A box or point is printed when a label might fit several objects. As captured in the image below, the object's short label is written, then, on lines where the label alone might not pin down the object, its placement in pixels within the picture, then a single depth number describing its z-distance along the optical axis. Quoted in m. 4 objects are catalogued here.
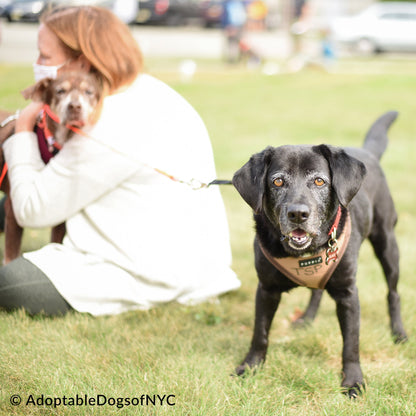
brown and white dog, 3.45
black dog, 2.52
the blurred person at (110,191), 3.31
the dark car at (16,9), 18.02
